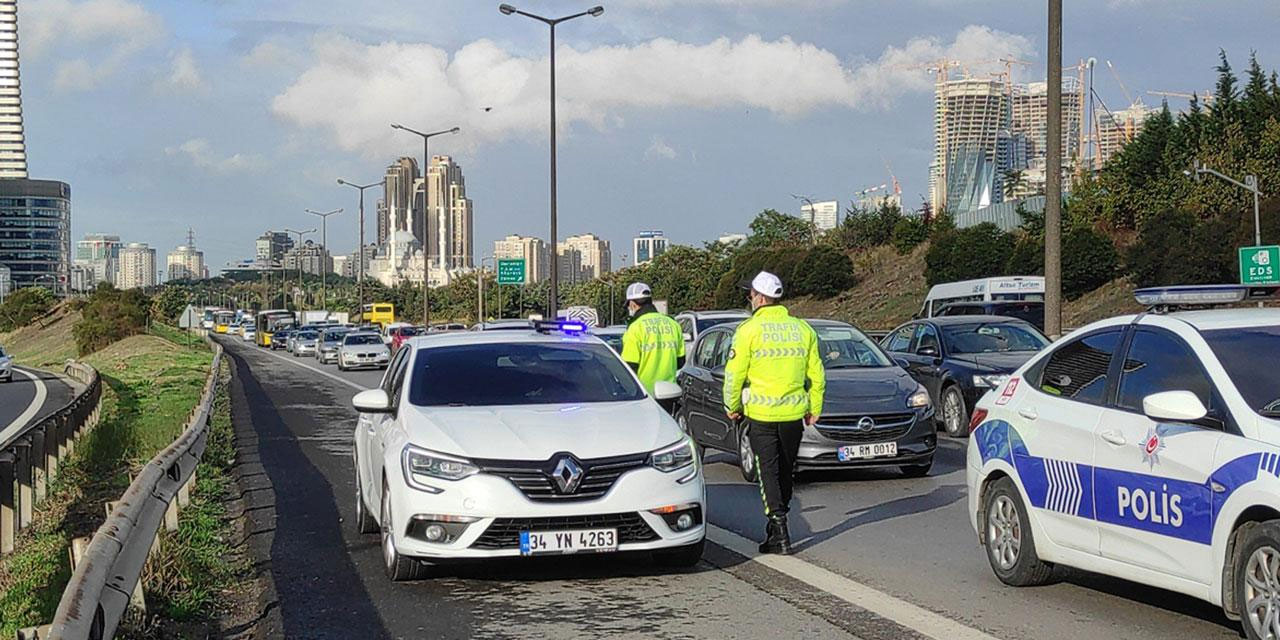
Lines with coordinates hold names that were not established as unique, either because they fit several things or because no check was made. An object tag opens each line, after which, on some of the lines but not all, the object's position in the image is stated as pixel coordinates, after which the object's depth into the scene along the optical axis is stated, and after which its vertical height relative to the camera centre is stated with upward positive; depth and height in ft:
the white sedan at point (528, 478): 26.25 -3.49
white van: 129.80 -0.41
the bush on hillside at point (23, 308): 347.15 -3.60
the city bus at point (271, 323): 336.53 -7.87
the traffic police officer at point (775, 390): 30.19 -2.18
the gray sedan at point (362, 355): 155.84 -6.96
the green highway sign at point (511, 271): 279.69 +3.43
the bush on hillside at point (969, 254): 204.95 +4.34
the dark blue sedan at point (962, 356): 59.41 -3.05
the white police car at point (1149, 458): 20.15 -2.74
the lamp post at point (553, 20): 143.64 +26.64
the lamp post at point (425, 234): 214.28 +7.88
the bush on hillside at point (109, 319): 226.58 -4.25
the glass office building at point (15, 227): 650.02 +29.59
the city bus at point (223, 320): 503.61 -10.24
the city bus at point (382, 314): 356.83 -5.98
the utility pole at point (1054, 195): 69.41 +4.33
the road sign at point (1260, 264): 133.28 +1.72
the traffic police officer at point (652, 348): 43.24 -1.79
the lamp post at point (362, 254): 271.04 +6.76
